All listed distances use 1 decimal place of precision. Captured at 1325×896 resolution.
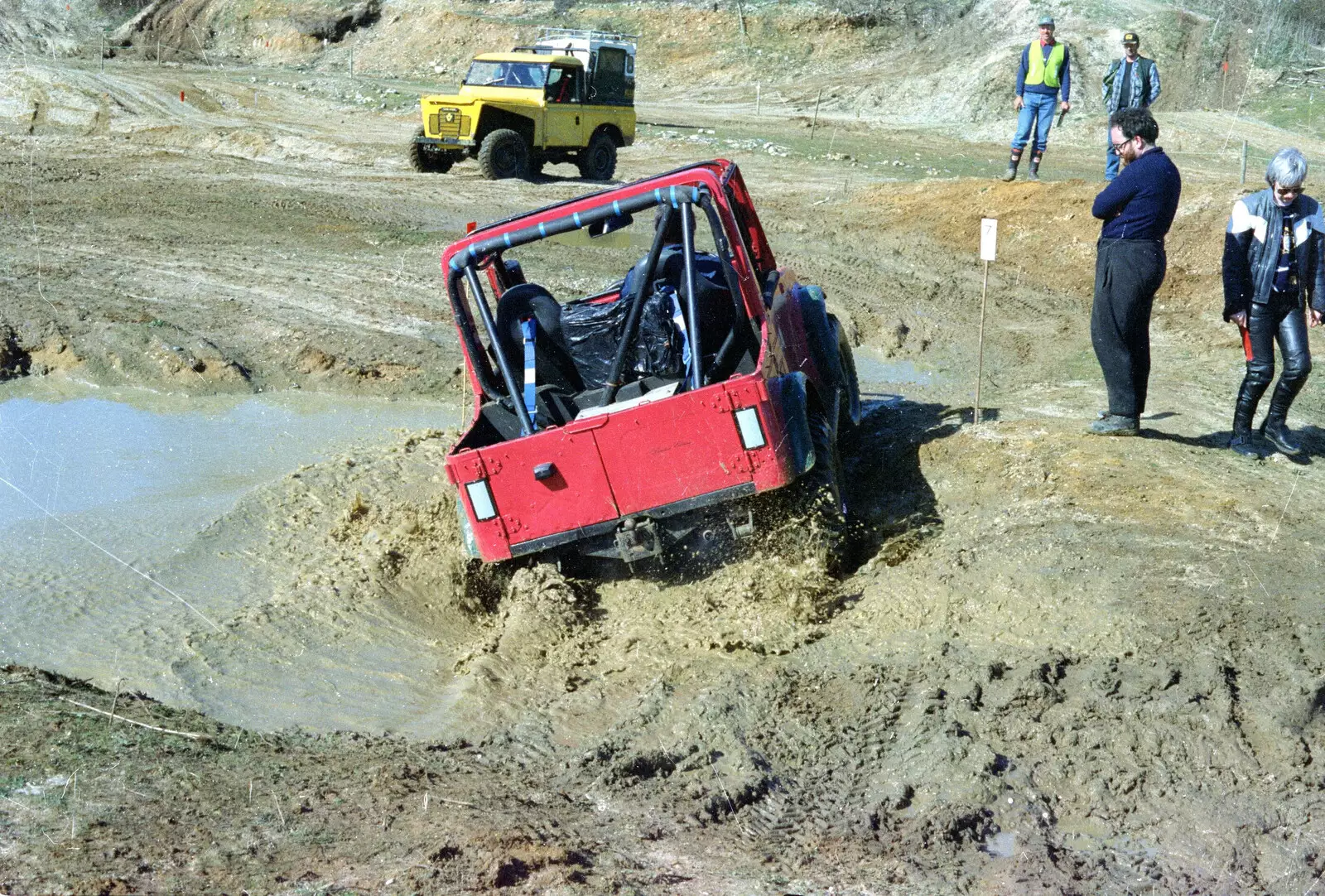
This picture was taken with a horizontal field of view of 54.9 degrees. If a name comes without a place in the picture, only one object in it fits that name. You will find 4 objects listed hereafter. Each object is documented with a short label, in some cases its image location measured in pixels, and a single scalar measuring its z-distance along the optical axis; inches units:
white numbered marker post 340.2
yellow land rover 762.8
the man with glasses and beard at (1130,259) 283.6
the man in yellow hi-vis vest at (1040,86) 621.9
